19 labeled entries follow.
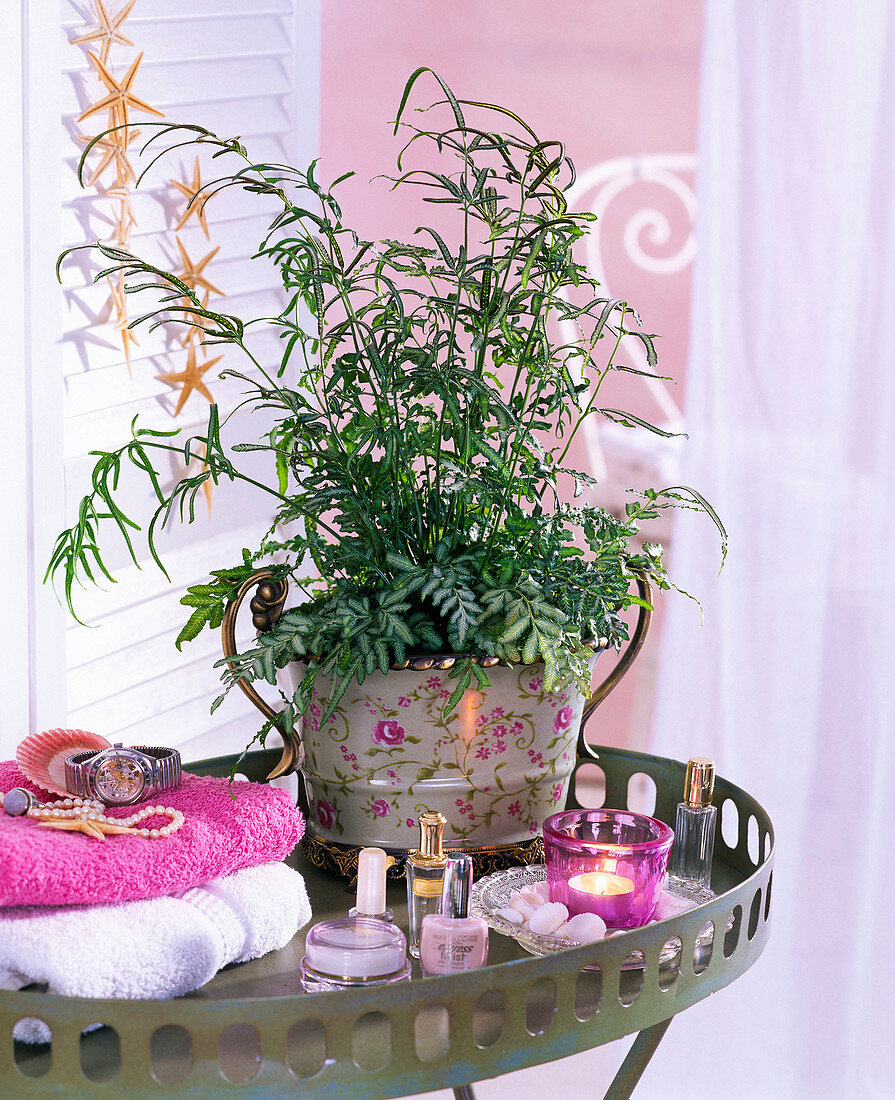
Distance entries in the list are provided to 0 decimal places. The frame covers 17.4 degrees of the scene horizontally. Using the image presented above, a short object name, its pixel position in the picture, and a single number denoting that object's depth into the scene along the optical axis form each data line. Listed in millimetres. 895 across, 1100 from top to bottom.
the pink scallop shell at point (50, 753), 1958
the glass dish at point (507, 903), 1918
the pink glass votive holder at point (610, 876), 1943
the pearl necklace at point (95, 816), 1881
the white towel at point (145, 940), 1790
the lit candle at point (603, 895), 1942
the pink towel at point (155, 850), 1814
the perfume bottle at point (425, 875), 1918
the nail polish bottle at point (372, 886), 1887
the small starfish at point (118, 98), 2276
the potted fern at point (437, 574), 1992
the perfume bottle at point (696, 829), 2071
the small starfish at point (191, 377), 2451
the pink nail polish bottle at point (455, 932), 1875
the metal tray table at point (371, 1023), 1740
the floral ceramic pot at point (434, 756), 1994
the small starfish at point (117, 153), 2285
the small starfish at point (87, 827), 1877
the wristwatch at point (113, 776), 1925
